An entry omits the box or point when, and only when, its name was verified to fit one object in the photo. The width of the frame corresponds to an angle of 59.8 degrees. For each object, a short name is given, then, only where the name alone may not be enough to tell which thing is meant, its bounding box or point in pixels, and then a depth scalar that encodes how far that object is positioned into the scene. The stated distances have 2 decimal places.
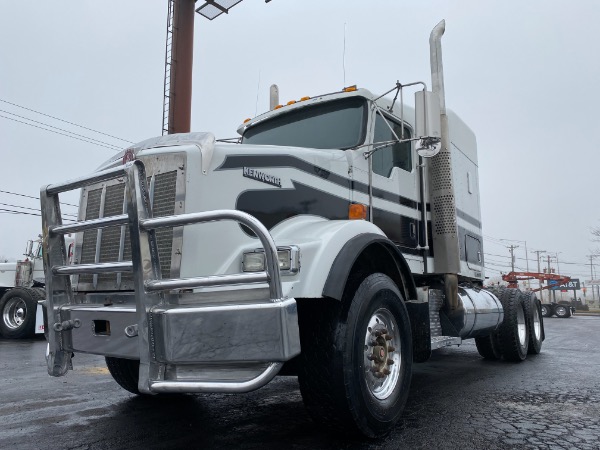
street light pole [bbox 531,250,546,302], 82.16
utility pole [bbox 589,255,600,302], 84.65
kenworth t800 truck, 2.82
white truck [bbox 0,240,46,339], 11.94
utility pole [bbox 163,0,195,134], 19.42
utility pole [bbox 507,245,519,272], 71.53
